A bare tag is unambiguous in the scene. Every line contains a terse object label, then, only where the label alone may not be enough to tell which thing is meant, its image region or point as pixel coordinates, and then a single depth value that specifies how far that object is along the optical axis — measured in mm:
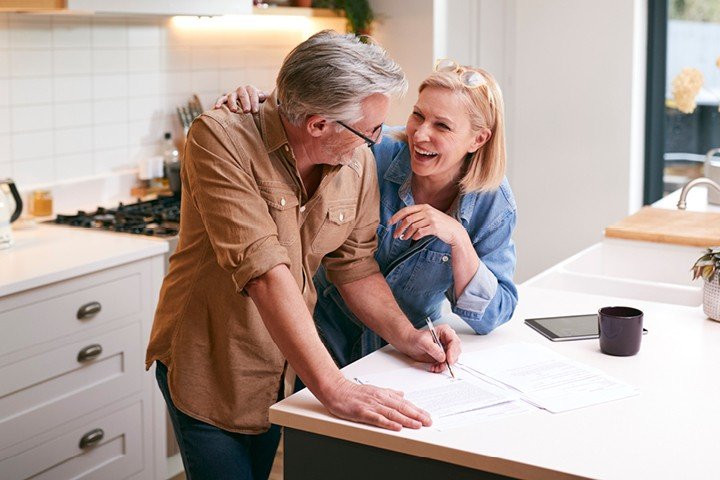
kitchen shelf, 4117
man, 1799
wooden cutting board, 3309
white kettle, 3047
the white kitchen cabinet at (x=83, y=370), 2777
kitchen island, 1571
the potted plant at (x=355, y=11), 4703
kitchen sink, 3023
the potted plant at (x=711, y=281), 2322
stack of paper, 1786
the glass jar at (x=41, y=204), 3510
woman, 2139
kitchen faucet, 3477
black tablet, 2201
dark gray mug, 2053
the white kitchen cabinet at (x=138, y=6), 3072
